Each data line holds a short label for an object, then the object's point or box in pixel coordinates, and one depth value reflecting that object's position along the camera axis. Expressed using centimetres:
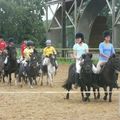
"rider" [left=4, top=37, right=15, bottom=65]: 2200
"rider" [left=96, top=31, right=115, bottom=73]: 1568
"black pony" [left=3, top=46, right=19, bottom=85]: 2205
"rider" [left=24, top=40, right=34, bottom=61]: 2129
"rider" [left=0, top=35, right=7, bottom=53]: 2429
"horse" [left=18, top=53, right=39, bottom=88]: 2101
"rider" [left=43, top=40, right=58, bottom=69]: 2191
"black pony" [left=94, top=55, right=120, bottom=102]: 1534
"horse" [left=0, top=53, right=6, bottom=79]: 2280
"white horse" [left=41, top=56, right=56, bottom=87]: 2170
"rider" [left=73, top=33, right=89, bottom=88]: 1570
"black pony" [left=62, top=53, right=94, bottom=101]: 1513
